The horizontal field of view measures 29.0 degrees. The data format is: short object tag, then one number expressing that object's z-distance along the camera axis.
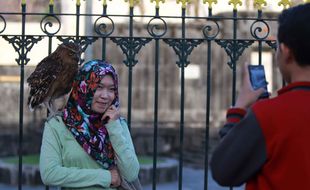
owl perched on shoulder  3.41
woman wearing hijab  2.83
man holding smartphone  1.77
